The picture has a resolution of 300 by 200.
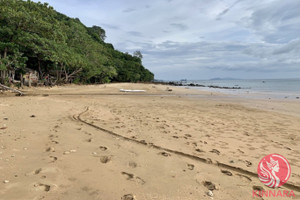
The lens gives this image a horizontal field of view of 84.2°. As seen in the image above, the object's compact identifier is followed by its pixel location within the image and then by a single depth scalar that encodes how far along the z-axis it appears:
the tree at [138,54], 77.81
